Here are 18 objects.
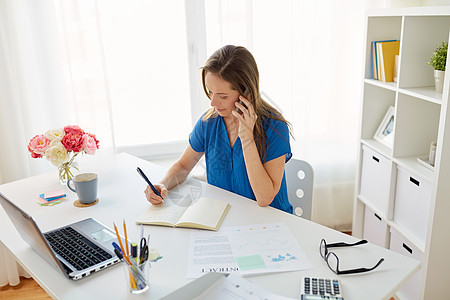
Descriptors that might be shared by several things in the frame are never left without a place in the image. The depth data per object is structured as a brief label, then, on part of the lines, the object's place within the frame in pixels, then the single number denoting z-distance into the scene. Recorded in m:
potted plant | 1.96
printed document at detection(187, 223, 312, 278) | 1.21
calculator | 1.08
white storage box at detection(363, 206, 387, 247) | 2.43
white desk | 1.14
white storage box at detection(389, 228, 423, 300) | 2.10
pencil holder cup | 1.11
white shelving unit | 1.92
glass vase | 1.80
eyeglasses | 1.17
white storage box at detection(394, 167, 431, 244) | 2.02
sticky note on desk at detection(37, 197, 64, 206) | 1.68
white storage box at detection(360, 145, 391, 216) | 2.33
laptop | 1.20
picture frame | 2.39
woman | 1.67
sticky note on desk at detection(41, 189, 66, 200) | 1.72
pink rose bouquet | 1.71
